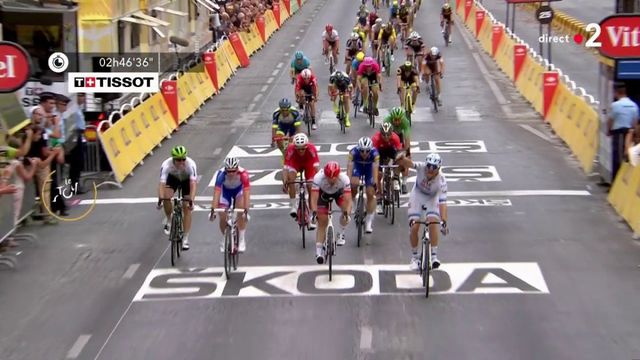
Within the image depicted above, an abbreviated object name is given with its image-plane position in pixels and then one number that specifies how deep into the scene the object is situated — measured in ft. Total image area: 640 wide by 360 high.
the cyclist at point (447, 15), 146.00
